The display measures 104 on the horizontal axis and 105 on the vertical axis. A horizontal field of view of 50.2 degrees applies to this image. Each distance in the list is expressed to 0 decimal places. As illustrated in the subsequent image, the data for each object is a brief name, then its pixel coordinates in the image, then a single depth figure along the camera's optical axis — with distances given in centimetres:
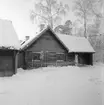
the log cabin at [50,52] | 1225
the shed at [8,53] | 830
